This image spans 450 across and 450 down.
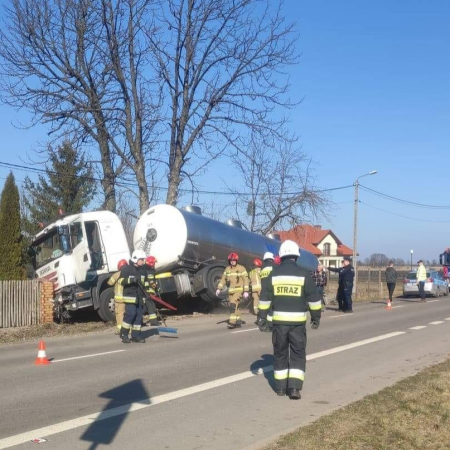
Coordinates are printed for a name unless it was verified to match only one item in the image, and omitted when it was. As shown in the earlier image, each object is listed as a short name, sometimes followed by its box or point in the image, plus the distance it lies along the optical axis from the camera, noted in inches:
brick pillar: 673.0
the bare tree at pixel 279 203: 1449.3
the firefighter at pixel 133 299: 493.4
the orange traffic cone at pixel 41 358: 410.9
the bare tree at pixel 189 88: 1018.1
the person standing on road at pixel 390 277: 1027.3
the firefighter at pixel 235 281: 618.5
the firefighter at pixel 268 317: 311.2
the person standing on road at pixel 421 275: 1060.1
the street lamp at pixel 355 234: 1317.7
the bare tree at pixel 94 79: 952.9
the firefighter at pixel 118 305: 548.4
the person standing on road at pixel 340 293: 872.9
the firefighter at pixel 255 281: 684.7
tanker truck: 677.9
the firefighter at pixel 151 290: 542.9
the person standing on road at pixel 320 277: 852.0
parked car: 1269.7
